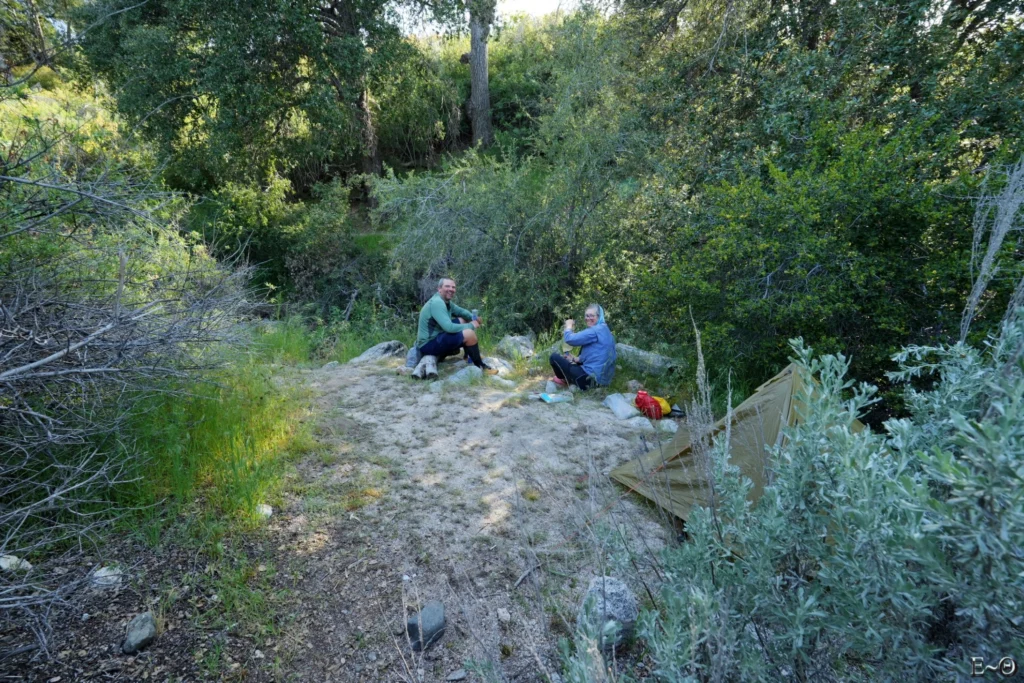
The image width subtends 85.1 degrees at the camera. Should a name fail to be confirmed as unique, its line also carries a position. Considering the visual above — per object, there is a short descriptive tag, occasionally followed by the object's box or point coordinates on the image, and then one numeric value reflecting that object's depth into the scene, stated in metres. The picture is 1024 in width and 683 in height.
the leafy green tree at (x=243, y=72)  10.29
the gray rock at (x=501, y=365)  6.61
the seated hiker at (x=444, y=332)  6.52
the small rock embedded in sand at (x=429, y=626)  2.81
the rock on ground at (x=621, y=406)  5.34
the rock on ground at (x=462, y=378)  6.19
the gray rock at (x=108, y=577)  2.98
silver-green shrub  1.12
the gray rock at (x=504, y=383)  6.19
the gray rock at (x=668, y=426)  5.02
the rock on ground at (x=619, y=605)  2.58
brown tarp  3.65
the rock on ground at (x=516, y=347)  7.23
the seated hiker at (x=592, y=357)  5.88
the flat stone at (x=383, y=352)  7.65
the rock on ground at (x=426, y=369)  6.41
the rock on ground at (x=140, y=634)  2.66
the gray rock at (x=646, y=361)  6.45
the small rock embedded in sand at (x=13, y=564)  2.86
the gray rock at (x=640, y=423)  5.12
